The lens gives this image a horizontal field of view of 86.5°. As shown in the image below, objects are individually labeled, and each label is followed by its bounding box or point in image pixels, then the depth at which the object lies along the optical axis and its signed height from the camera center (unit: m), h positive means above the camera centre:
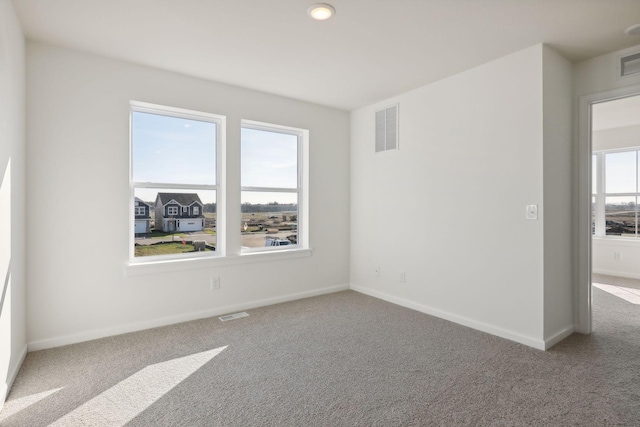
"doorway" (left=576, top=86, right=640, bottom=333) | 5.16 +0.25
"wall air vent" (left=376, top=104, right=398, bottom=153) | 4.14 +1.06
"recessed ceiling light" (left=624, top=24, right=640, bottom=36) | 2.52 +1.38
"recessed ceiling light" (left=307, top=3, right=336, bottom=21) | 2.27 +1.38
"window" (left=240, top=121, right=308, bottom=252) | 4.08 +0.33
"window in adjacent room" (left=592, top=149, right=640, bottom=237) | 5.78 +0.35
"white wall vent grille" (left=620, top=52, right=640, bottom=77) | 2.84 +1.25
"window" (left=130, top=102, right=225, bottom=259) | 3.39 +0.40
